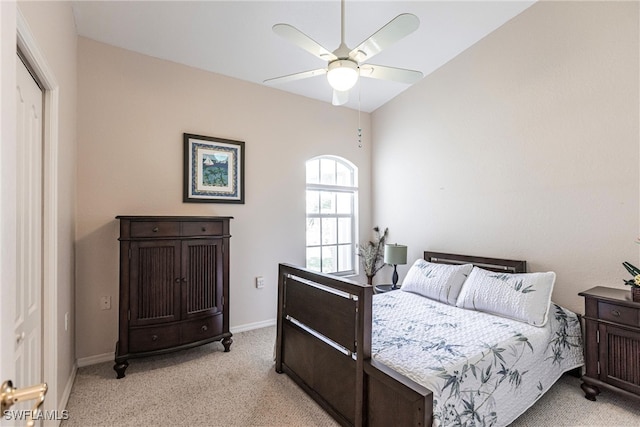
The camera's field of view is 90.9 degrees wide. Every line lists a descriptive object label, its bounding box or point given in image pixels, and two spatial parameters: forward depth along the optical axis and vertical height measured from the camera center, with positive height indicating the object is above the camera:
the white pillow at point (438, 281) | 3.05 -0.67
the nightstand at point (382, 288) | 3.99 -0.96
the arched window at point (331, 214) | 4.34 +0.01
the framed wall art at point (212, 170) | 3.36 +0.49
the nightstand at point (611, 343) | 2.15 -0.91
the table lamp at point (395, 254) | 3.95 -0.49
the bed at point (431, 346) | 1.69 -0.85
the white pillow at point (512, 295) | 2.47 -0.67
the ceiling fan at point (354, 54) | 1.85 +1.06
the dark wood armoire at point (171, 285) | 2.66 -0.64
